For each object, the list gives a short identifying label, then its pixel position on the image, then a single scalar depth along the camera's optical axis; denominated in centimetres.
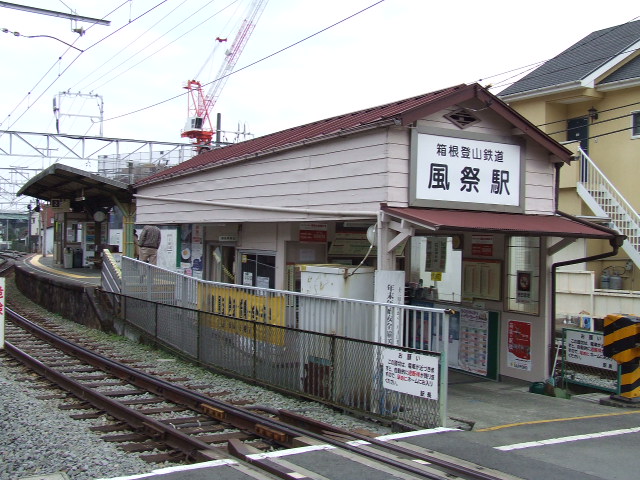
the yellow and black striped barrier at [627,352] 950
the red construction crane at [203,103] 5906
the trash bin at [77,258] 3078
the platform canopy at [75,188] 2291
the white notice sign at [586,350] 1071
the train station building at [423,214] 938
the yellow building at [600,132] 1872
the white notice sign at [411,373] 743
